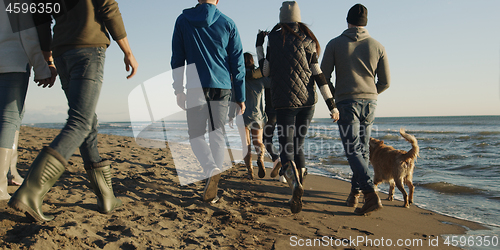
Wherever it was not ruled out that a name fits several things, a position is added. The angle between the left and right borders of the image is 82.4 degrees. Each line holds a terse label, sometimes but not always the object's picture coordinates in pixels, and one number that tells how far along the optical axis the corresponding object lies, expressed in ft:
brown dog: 11.98
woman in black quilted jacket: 9.81
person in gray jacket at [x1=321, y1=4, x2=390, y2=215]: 10.46
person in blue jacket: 9.28
